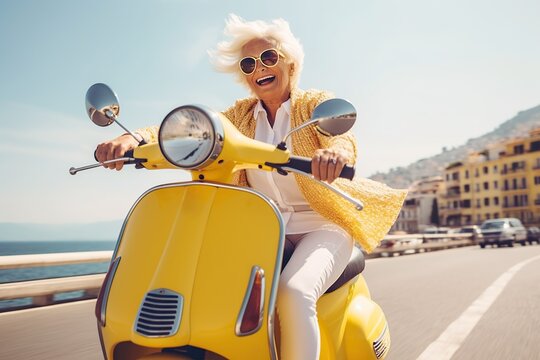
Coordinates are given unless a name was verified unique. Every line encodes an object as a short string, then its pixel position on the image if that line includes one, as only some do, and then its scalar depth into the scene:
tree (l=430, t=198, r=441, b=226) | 113.94
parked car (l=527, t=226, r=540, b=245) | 36.16
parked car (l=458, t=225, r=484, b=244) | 27.64
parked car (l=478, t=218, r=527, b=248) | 27.73
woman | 2.22
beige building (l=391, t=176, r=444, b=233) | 111.25
